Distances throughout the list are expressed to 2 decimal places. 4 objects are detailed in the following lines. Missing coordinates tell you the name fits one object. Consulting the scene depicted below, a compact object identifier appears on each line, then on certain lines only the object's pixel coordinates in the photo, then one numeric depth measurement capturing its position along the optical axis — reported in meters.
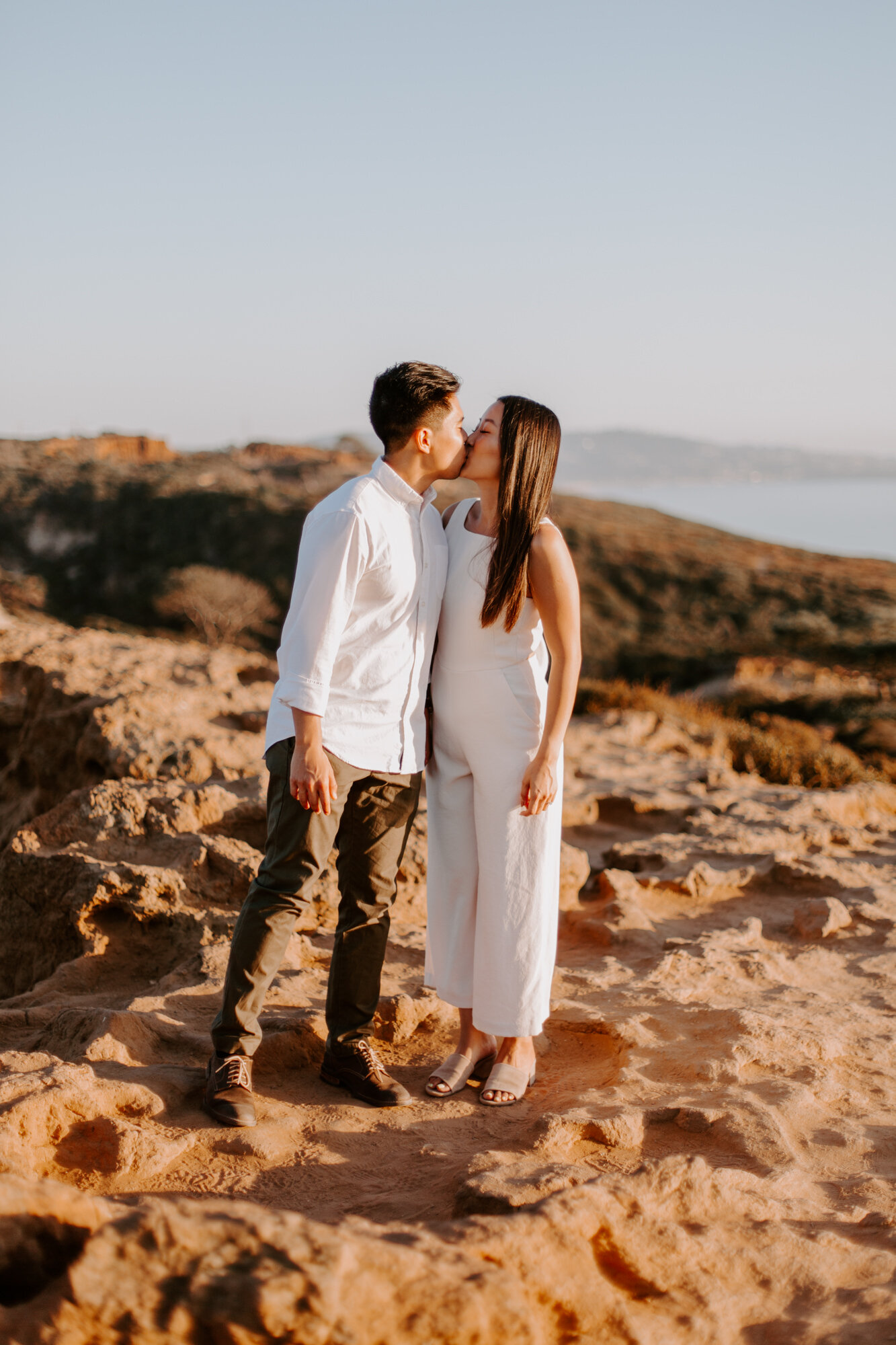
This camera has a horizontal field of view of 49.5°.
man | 2.61
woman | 2.80
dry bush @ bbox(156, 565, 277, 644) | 27.50
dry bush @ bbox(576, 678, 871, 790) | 8.32
